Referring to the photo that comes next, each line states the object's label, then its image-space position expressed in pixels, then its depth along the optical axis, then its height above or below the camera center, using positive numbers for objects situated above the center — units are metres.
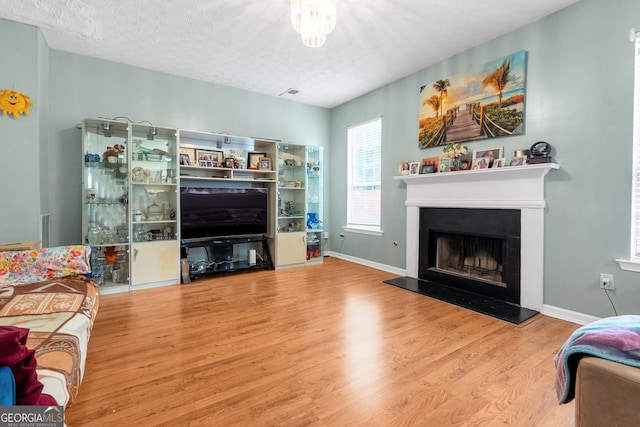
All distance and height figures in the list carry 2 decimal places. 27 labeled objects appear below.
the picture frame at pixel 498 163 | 3.10 +0.50
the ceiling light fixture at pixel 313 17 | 2.17 +1.46
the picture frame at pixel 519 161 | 2.89 +0.49
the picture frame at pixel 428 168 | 3.76 +0.53
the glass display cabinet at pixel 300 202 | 4.85 +0.12
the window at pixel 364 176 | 4.77 +0.57
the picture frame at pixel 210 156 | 4.26 +0.77
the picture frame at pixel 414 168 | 3.97 +0.57
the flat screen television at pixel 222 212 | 4.04 -0.05
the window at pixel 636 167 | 2.36 +0.35
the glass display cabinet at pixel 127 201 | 3.54 +0.08
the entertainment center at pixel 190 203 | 3.61 +0.07
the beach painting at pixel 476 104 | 3.04 +1.22
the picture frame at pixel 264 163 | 4.72 +0.73
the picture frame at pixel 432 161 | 3.78 +0.63
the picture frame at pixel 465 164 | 3.42 +0.53
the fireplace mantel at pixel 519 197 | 2.85 +0.14
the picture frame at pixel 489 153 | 3.17 +0.63
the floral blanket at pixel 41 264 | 2.40 -0.48
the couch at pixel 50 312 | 1.27 -0.65
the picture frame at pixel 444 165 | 3.59 +0.56
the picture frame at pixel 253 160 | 4.69 +0.78
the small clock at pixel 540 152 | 2.76 +0.55
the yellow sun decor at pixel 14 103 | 2.84 +1.03
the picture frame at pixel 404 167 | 4.09 +0.59
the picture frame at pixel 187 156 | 4.07 +0.74
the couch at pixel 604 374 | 0.78 -0.46
